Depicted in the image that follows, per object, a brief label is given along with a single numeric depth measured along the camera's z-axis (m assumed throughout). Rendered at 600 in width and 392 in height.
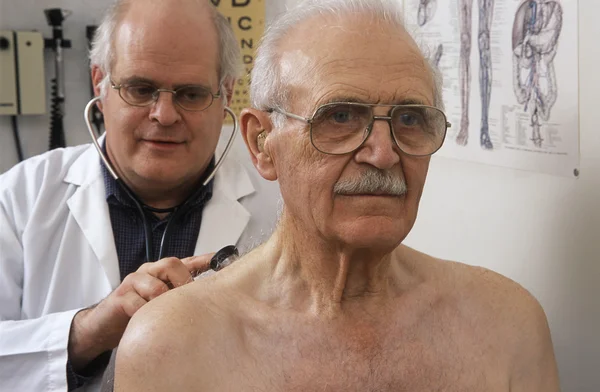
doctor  1.72
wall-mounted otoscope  2.68
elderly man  1.08
